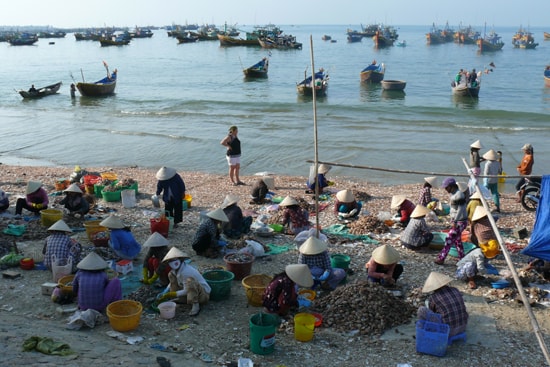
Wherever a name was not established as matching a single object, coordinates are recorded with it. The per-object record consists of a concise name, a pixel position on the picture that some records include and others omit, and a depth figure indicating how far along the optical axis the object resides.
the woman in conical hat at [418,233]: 9.52
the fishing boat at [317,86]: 36.44
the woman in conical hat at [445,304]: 6.32
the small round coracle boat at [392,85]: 39.46
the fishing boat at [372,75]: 43.75
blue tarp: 7.83
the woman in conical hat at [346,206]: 11.62
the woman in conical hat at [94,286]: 6.88
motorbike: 12.22
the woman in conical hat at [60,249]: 8.16
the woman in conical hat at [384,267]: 7.73
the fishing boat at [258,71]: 48.12
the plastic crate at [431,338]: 6.11
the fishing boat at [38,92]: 38.53
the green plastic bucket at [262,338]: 6.08
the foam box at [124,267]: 8.45
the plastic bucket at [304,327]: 6.43
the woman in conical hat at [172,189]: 10.61
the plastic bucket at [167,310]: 6.92
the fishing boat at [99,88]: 38.09
